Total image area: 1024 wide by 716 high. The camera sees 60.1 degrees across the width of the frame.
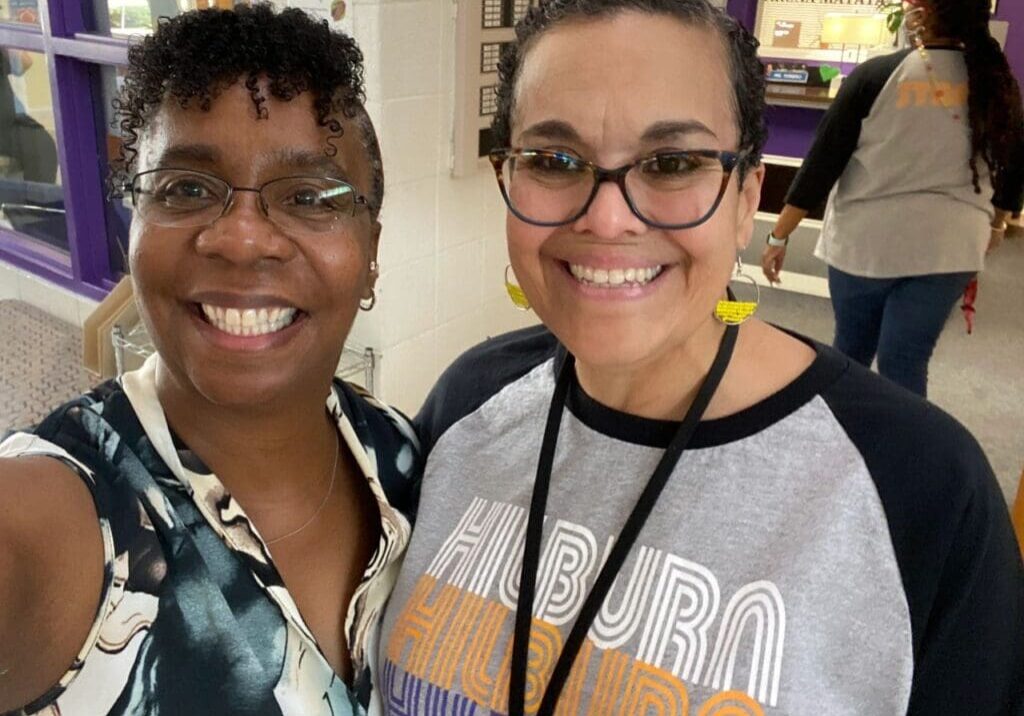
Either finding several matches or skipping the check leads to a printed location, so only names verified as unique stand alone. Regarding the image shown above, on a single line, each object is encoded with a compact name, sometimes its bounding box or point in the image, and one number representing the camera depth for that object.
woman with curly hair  0.89
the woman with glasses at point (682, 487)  0.94
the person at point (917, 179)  2.80
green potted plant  6.18
